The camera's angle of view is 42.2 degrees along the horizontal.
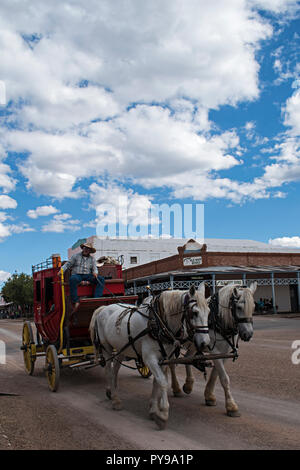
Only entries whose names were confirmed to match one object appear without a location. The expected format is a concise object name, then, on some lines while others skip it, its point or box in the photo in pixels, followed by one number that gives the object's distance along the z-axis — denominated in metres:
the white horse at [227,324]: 5.71
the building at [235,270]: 33.06
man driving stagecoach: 8.22
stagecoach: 7.92
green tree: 54.28
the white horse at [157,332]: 5.16
